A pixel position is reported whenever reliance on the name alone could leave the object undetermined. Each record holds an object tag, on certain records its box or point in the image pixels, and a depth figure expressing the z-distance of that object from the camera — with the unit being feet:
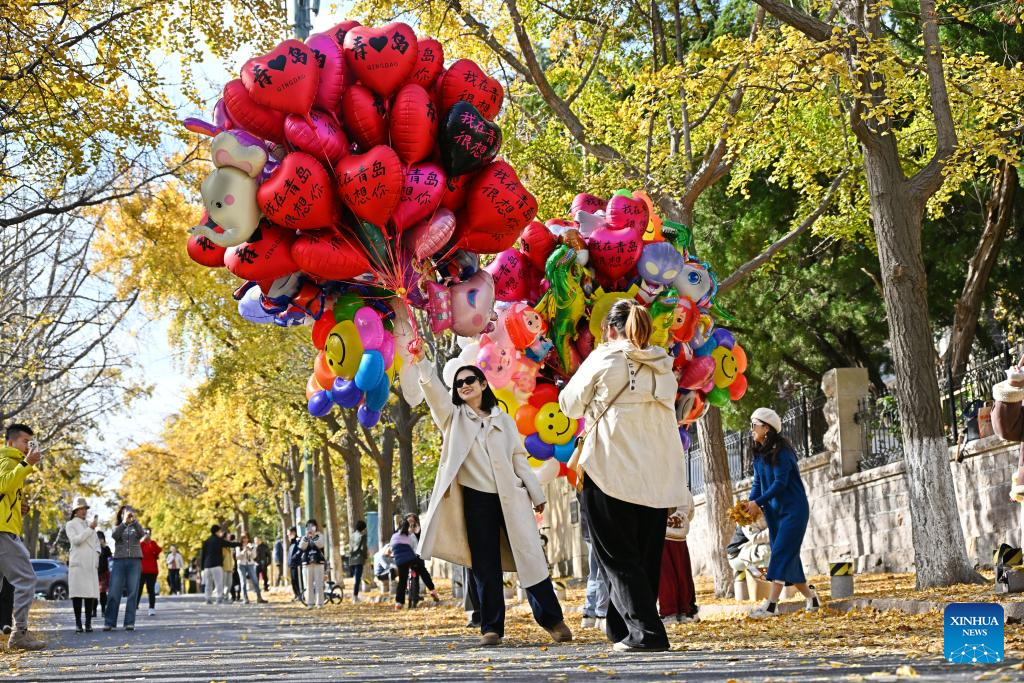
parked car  148.46
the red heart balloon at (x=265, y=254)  35.63
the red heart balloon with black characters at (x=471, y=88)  37.14
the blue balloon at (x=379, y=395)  37.22
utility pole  59.82
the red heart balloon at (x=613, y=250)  40.98
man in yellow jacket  39.32
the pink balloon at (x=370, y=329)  37.11
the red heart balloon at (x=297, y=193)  34.09
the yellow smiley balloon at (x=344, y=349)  37.42
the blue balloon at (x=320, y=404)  40.73
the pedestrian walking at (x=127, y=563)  61.16
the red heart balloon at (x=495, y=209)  37.24
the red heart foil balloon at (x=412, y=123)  35.45
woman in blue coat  39.29
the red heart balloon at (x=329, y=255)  35.27
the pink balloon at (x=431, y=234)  36.60
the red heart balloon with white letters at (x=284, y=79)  34.19
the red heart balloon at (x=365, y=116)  35.63
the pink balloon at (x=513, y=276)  41.88
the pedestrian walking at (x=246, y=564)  107.96
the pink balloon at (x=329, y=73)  35.58
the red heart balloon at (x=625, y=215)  41.50
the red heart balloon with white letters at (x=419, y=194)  35.68
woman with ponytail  26.48
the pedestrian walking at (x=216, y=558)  102.73
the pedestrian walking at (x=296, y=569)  92.28
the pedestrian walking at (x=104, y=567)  72.01
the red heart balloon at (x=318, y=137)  34.60
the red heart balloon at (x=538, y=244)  41.81
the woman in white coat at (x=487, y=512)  31.48
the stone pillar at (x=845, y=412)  62.49
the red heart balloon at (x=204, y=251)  36.37
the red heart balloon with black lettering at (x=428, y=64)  36.68
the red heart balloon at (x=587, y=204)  43.62
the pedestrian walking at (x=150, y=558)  83.56
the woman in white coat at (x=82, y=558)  59.62
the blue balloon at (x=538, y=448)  41.73
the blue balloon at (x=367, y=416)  39.60
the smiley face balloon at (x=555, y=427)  41.52
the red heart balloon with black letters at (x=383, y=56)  35.65
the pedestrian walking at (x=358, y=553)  91.56
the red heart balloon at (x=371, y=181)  34.53
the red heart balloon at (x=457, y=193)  37.37
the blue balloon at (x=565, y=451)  41.55
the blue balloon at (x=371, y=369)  36.68
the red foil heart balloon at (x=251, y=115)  34.83
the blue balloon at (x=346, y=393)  38.29
